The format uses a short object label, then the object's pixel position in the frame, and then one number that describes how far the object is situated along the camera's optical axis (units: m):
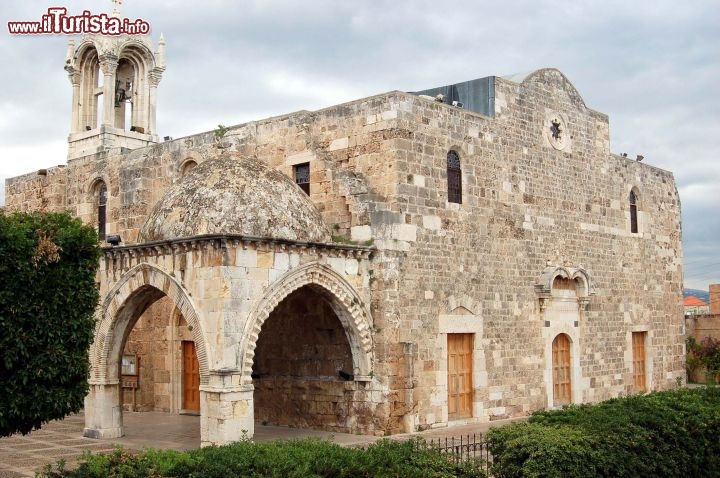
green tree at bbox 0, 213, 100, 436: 10.28
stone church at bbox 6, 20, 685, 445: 14.78
